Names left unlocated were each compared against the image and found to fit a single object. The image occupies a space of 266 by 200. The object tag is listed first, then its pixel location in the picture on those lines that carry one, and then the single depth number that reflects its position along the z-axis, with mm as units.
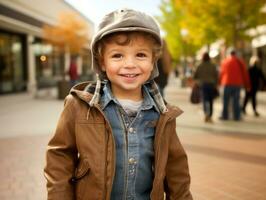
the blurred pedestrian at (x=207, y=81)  9211
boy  1745
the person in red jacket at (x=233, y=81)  9305
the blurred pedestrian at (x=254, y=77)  10562
